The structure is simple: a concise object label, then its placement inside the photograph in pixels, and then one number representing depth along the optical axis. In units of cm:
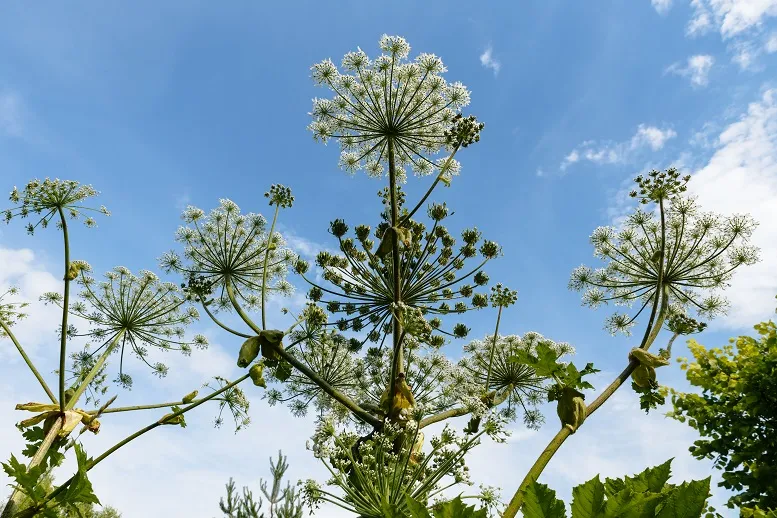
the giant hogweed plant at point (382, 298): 80
